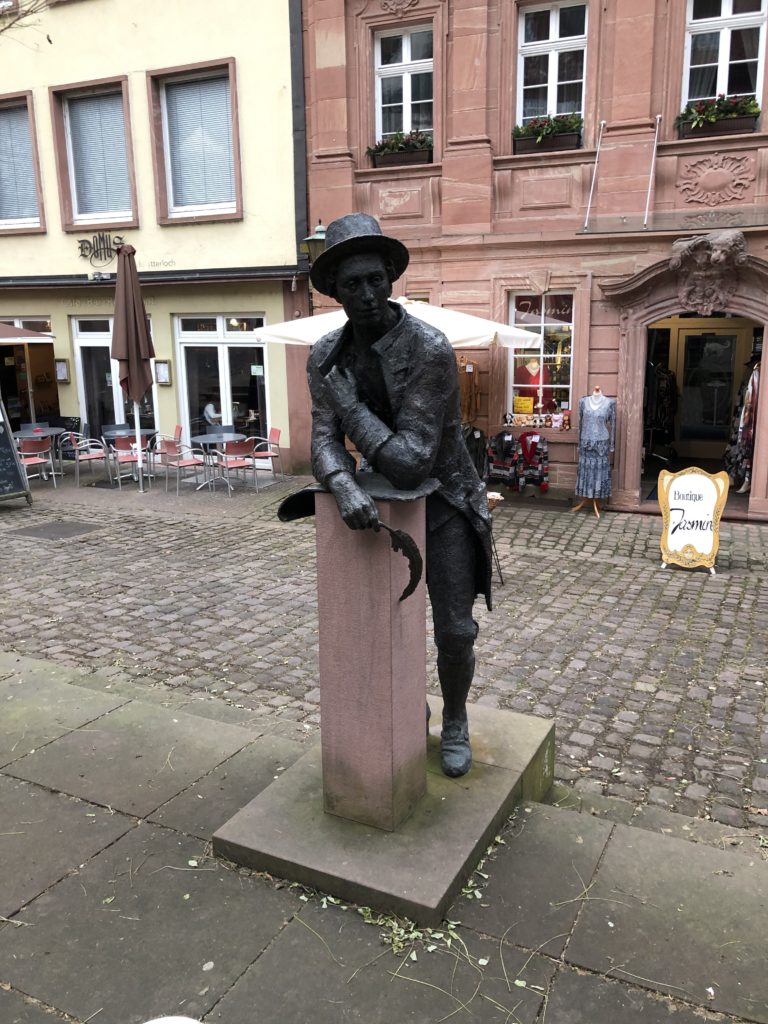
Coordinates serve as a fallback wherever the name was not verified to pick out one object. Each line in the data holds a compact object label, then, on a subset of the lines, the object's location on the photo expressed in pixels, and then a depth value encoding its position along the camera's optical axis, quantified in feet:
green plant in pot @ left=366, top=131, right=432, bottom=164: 38.91
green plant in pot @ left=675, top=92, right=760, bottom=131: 32.83
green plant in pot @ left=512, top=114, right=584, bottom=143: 35.55
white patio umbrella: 30.89
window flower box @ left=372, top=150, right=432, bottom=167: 39.09
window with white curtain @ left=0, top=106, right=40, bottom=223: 49.62
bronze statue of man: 9.29
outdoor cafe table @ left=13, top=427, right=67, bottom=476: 43.86
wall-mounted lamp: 35.20
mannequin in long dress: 35.22
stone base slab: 9.12
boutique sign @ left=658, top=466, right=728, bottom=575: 26.76
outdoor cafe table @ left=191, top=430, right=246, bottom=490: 41.16
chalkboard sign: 36.86
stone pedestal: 9.51
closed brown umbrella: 39.27
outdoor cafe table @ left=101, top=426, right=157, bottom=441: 45.17
